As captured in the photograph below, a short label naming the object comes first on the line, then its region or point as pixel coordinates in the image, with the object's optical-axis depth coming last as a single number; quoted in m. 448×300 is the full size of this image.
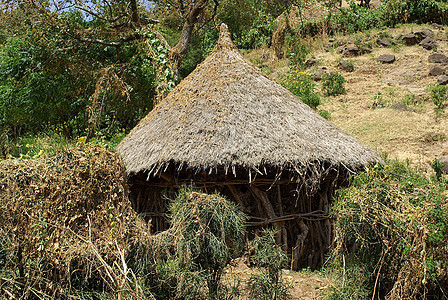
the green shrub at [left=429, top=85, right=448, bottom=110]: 11.77
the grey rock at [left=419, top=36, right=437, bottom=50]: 14.84
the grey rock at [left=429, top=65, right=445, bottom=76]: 13.23
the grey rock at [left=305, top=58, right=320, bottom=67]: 15.45
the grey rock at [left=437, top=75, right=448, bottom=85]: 12.63
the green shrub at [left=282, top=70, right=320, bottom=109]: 12.06
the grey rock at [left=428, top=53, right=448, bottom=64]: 13.89
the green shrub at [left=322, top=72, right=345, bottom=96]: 13.77
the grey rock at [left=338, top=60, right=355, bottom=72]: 14.88
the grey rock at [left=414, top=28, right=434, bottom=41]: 15.36
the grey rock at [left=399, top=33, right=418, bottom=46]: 15.33
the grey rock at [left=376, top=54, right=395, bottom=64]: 14.72
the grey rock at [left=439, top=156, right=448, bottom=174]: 9.27
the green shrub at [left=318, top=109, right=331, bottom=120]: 11.47
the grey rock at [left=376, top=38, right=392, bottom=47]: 15.66
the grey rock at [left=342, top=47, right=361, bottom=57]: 15.59
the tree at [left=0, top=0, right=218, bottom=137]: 10.03
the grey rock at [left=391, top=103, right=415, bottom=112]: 11.94
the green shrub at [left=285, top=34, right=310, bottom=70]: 15.66
